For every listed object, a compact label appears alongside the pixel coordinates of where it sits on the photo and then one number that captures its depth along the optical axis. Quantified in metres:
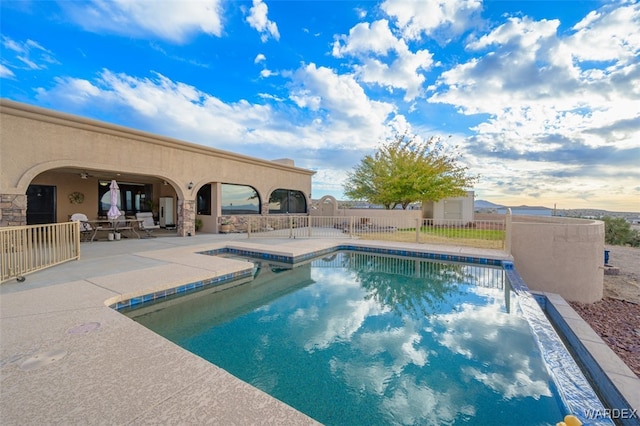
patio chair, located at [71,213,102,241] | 10.34
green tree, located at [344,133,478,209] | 17.06
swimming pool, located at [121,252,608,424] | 2.66
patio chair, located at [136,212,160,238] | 12.54
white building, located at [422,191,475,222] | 19.23
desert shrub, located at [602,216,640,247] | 18.62
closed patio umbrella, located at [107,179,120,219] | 9.66
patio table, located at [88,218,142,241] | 10.68
